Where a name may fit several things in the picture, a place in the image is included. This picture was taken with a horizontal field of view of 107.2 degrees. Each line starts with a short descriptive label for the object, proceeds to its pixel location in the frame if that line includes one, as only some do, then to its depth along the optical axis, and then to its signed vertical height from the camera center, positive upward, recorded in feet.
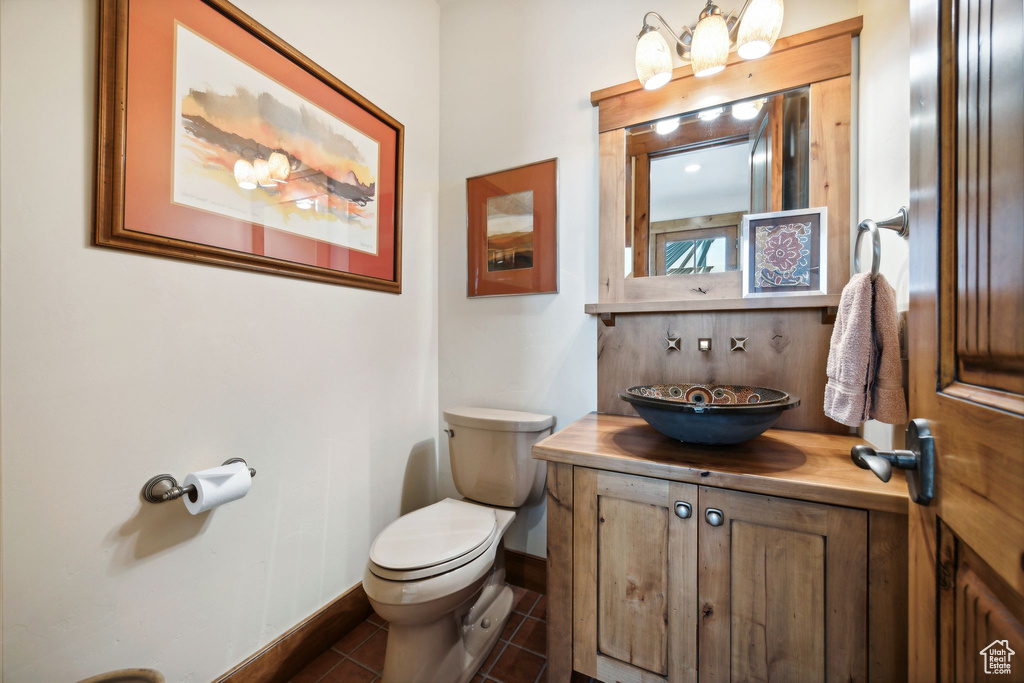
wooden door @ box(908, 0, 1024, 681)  1.21 +0.08
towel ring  2.74 +0.89
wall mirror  4.15 +1.95
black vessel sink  2.97 -0.60
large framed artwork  2.92 +1.84
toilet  3.47 -2.10
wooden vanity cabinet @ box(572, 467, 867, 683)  2.61 -1.85
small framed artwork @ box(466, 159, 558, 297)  5.34 +1.66
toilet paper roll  3.05 -1.22
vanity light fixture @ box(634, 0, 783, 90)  3.76 +3.22
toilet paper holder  3.04 -1.23
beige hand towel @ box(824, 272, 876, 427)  2.82 -0.10
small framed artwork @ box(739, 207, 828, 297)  3.96 +1.00
